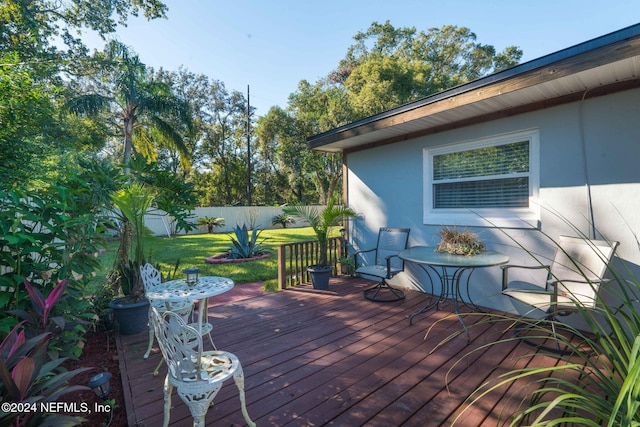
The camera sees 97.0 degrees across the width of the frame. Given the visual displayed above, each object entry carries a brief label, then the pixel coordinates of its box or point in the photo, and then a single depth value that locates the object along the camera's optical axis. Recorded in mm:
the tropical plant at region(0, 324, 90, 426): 1125
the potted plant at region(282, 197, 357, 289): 4777
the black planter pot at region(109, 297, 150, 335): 3252
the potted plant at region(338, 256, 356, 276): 5355
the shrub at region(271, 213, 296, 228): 16598
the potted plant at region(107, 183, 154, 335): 3229
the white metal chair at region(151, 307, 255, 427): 1655
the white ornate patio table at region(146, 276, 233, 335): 2439
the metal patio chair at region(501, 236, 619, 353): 2734
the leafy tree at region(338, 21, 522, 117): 15977
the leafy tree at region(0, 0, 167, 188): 3078
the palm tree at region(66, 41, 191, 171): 10695
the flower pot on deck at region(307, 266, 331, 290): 4758
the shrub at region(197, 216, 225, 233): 14648
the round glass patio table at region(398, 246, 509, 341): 2971
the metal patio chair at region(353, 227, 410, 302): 4176
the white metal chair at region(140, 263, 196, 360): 2785
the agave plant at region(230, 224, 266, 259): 8008
